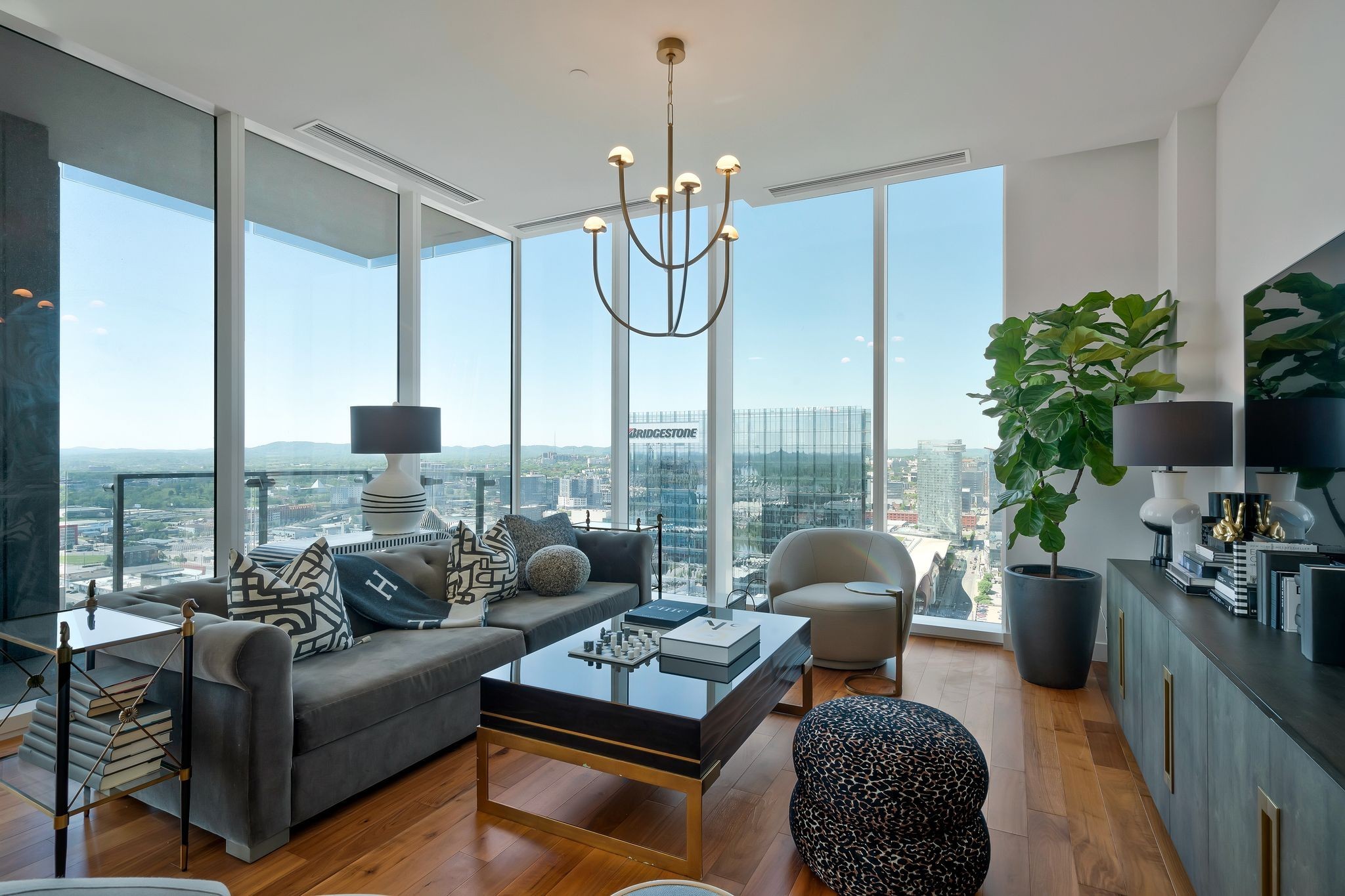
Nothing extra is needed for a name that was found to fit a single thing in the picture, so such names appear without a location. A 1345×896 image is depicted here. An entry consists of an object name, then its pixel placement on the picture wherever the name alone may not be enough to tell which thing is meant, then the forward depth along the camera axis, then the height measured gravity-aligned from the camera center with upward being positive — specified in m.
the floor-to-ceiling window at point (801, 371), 4.67 +0.55
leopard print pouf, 1.74 -0.95
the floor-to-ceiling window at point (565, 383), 5.57 +0.53
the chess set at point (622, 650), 2.41 -0.75
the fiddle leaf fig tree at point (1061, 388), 3.31 +0.28
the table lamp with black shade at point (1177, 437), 2.59 +0.04
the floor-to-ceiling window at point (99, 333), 2.77 +0.50
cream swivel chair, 3.54 -0.81
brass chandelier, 2.65 +1.10
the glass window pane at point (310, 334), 3.63 +0.66
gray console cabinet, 1.16 -0.66
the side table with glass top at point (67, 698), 1.77 -0.69
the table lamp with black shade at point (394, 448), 3.54 -0.01
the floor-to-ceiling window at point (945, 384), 4.30 +0.41
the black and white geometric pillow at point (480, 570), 3.35 -0.63
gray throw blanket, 2.88 -0.69
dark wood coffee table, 1.90 -0.84
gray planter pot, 3.39 -0.91
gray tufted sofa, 1.92 -0.86
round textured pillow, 3.67 -0.69
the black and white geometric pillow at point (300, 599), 2.31 -0.55
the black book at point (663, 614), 2.81 -0.72
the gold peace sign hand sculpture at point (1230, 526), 2.31 -0.27
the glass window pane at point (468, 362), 4.78 +0.63
